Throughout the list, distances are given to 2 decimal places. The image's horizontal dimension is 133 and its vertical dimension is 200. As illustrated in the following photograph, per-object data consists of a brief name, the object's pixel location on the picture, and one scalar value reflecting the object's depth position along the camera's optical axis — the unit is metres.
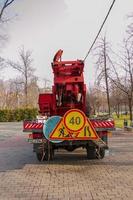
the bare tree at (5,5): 12.90
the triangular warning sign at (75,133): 5.02
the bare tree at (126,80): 14.52
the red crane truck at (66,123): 5.02
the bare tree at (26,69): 28.37
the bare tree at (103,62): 15.38
